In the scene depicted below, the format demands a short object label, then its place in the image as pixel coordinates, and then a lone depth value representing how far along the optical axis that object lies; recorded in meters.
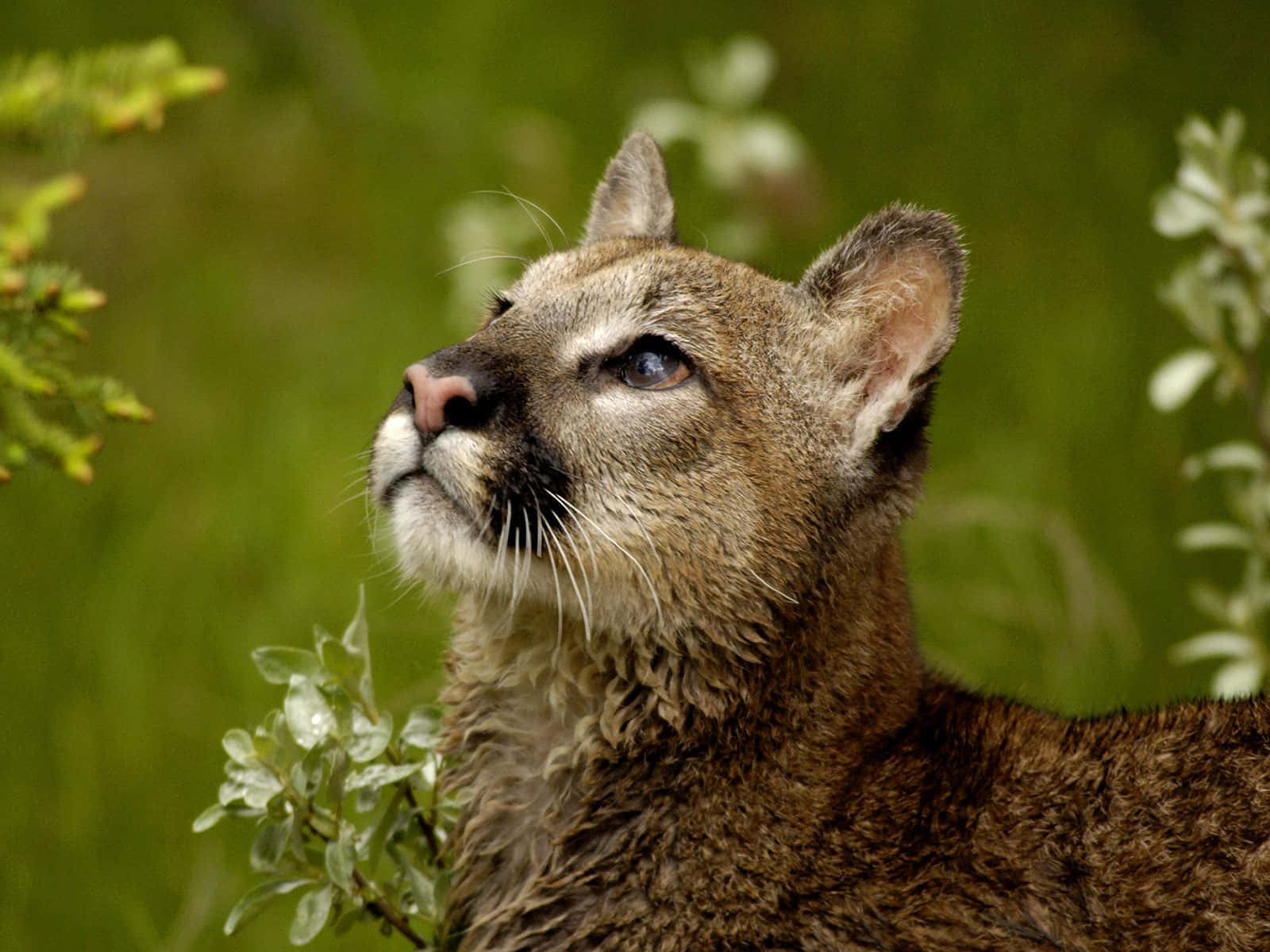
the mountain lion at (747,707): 6.73
